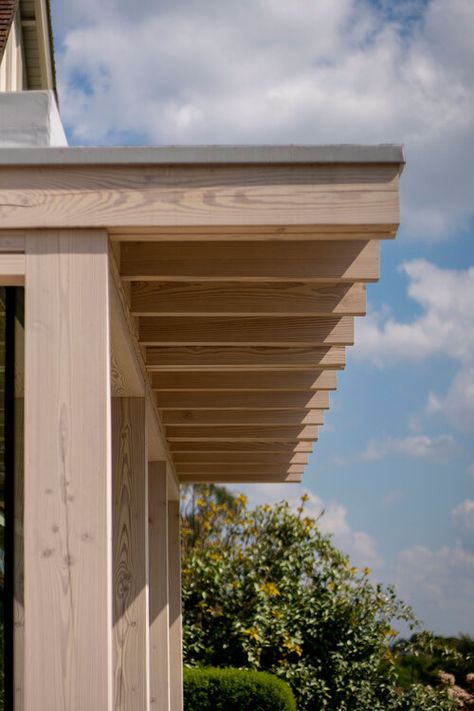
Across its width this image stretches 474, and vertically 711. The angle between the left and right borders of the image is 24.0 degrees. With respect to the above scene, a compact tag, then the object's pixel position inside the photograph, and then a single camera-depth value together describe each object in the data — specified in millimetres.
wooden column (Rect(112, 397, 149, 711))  5707
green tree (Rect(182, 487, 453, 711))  13203
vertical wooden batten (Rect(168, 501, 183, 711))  10227
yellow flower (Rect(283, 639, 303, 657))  13078
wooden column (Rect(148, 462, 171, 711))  7879
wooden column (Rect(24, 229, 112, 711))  3643
